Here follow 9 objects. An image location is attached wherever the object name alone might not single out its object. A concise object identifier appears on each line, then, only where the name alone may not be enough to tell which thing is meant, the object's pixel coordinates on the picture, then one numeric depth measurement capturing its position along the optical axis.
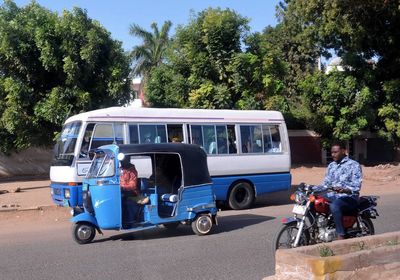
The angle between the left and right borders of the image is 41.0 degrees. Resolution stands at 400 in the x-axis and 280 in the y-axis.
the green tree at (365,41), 22.78
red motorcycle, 7.46
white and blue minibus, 11.94
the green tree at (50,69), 18.72
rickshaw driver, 9.46
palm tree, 40.53
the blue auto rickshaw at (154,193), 9.34
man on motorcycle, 7.54
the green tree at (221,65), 21.17
